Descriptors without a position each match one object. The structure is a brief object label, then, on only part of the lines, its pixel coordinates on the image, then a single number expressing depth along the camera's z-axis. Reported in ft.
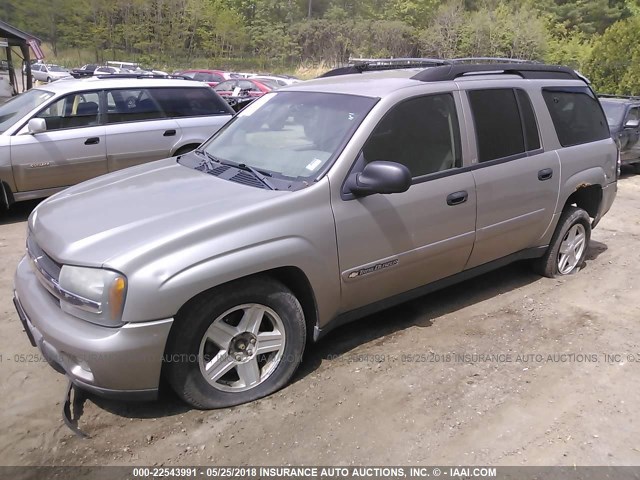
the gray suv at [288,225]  8.69
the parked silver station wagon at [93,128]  21.48
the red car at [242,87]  60.53
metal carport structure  45.50
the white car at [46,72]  100.67
